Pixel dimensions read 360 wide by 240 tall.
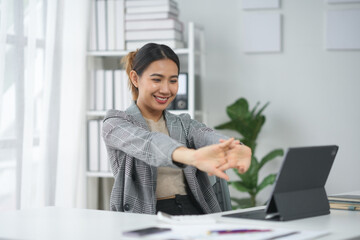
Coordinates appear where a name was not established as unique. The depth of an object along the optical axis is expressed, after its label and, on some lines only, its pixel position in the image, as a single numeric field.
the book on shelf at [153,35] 3.45
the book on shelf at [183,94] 3.49
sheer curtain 2.89
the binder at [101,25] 3.57
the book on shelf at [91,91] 3.61
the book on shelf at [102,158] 3.55
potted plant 3.49
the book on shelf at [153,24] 3.45
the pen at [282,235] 1.36
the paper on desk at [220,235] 1.34
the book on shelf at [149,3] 3.44
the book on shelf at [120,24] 3.53
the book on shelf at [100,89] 3.59
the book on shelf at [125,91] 3.53
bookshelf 3.45
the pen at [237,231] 1.40
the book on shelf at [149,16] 3.45
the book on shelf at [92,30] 3.59
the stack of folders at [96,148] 3.57
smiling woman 2.00
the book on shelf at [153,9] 3.43
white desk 1.45
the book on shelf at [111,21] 3.55
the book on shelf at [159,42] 3.46
